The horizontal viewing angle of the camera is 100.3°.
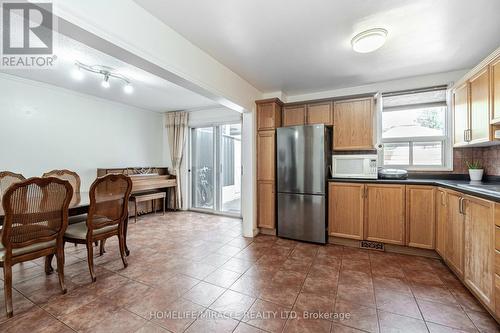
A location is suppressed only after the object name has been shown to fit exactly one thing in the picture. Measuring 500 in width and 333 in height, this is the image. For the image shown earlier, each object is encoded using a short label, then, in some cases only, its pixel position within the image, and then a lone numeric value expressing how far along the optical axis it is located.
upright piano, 4.31
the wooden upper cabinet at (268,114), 3.46
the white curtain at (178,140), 5.15
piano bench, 4.26
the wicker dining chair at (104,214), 2.09
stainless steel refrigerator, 3.05
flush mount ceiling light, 1.92
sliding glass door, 4.95
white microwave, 2.95
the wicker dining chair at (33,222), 1.58
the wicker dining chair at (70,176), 2.91
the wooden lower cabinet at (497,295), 1.46
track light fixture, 2.78
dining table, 2.14
